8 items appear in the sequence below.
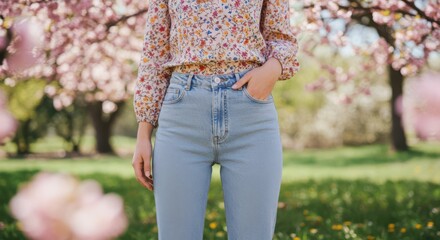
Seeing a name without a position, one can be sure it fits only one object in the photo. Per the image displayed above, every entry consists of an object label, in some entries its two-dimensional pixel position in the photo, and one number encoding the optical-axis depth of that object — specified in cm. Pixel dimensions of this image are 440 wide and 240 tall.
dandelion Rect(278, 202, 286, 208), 530
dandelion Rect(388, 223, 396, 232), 419
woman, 165
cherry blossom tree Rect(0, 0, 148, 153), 445
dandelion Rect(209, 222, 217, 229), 434
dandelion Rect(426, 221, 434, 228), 408
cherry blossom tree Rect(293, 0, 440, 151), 432
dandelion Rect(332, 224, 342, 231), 418
